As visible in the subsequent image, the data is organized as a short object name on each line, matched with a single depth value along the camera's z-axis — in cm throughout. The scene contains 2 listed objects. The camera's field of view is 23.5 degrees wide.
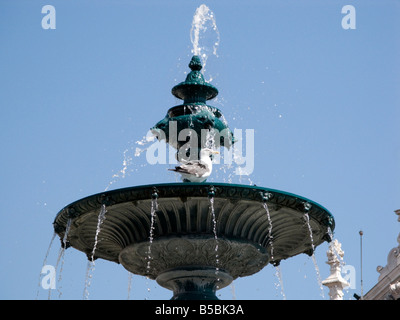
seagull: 1773
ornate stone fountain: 1658
